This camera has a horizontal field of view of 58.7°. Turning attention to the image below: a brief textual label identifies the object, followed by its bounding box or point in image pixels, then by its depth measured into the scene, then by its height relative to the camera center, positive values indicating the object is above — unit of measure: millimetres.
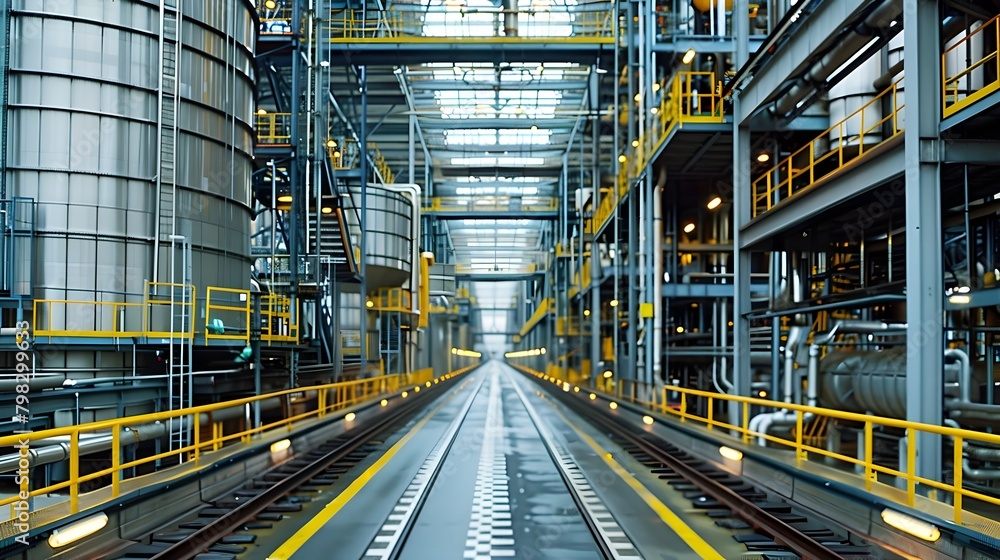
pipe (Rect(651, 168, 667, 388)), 24812 +1264
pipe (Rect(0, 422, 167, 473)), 9555 -1722
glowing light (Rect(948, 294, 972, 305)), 10445 +231
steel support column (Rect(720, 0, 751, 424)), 18500 +1071
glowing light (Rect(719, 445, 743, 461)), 12870 -2009
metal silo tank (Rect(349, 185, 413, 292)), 37000 +3413
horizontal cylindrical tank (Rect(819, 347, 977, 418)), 15195 -1149
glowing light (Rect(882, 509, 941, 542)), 7422 -1791
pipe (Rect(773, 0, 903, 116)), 12742 +4321
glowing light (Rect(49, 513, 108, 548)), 7036 -1773
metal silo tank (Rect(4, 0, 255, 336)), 16312 +3313
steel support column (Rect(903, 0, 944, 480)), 10328 +1152
